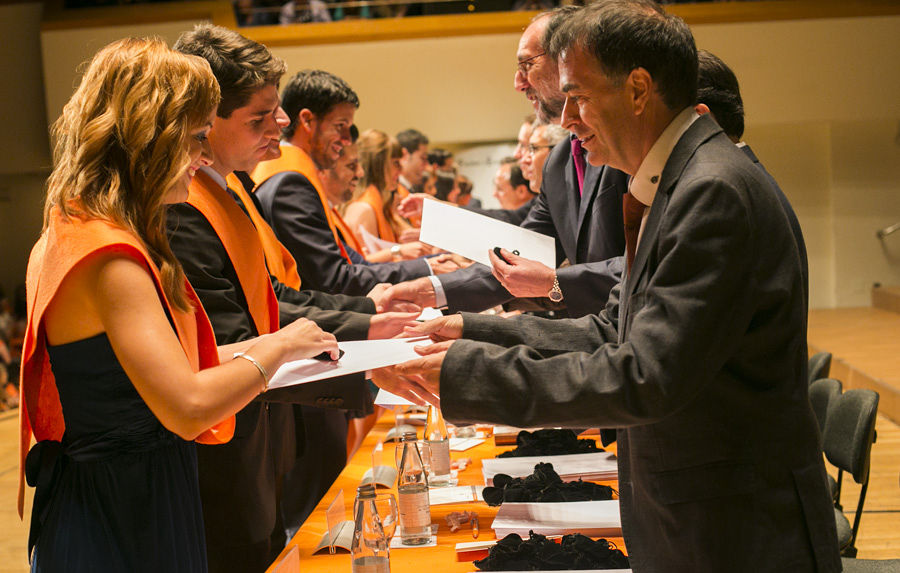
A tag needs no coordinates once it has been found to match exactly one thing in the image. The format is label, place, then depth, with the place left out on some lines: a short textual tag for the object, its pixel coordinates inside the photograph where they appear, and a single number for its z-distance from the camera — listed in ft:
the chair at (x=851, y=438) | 9.14
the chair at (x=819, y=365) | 11.90
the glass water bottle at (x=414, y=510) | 6.63
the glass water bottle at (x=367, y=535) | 5.76
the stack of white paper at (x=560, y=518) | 6.35
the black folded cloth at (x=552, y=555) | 5.51
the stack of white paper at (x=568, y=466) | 7.74
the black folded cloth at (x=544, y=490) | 6.90
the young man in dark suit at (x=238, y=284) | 7.04
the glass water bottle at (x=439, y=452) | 8.25
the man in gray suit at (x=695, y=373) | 4.17
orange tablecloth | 6.06
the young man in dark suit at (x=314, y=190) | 11.47
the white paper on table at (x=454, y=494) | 7.57
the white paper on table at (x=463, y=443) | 9.61
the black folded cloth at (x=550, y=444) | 8.44
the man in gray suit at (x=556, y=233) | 8.82
